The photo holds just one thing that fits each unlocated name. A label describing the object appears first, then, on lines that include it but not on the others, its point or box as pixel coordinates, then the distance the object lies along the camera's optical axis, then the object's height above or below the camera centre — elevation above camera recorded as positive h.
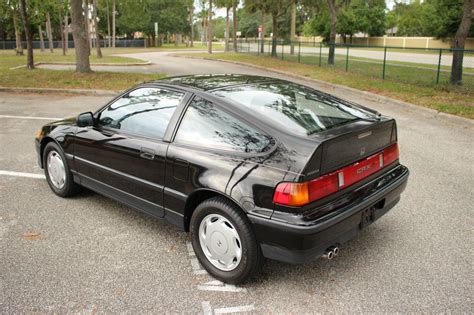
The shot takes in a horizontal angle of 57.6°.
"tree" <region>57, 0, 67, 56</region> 33.52 +1.72
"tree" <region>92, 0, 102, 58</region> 28.17 +1.46
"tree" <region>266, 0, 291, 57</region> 27.88 +3.73
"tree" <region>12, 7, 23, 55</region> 32.89 +1.97
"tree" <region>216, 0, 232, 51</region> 36.11 +5.03
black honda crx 2.95 -0.76
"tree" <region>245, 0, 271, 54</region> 28.98 +4.03
